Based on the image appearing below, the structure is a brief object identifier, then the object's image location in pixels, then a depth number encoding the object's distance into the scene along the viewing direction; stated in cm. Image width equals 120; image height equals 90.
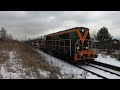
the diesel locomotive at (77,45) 704
